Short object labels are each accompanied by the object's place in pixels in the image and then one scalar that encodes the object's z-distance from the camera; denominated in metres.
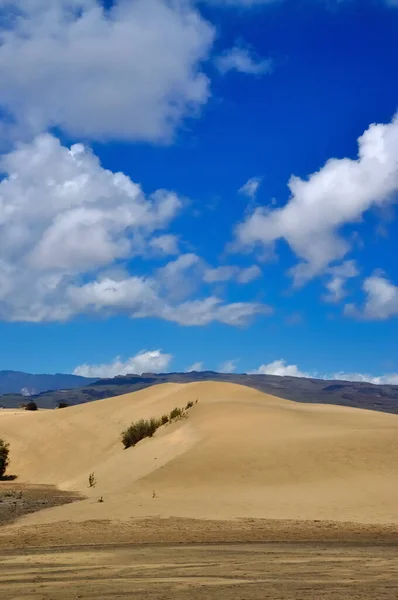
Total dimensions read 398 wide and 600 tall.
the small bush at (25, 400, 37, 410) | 79.47
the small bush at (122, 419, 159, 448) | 36.72
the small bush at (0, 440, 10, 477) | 38.06
